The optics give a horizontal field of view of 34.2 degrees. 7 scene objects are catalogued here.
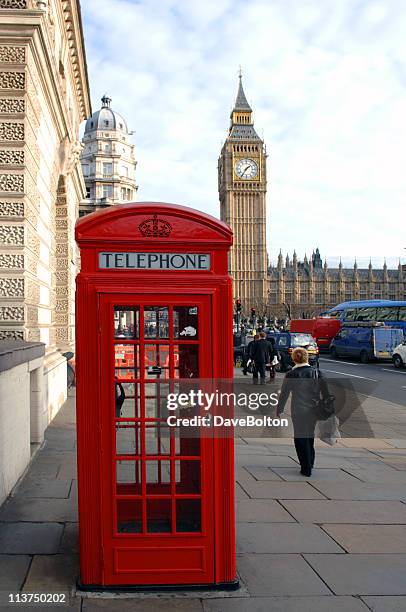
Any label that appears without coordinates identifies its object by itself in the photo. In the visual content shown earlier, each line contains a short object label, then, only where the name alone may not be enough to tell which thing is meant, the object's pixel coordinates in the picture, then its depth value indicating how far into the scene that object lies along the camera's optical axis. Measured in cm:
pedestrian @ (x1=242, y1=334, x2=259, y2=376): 1789
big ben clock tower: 11431
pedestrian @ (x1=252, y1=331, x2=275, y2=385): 1773
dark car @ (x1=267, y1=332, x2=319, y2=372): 2524
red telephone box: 412
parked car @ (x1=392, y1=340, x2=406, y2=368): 2775
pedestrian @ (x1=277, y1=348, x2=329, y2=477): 748
